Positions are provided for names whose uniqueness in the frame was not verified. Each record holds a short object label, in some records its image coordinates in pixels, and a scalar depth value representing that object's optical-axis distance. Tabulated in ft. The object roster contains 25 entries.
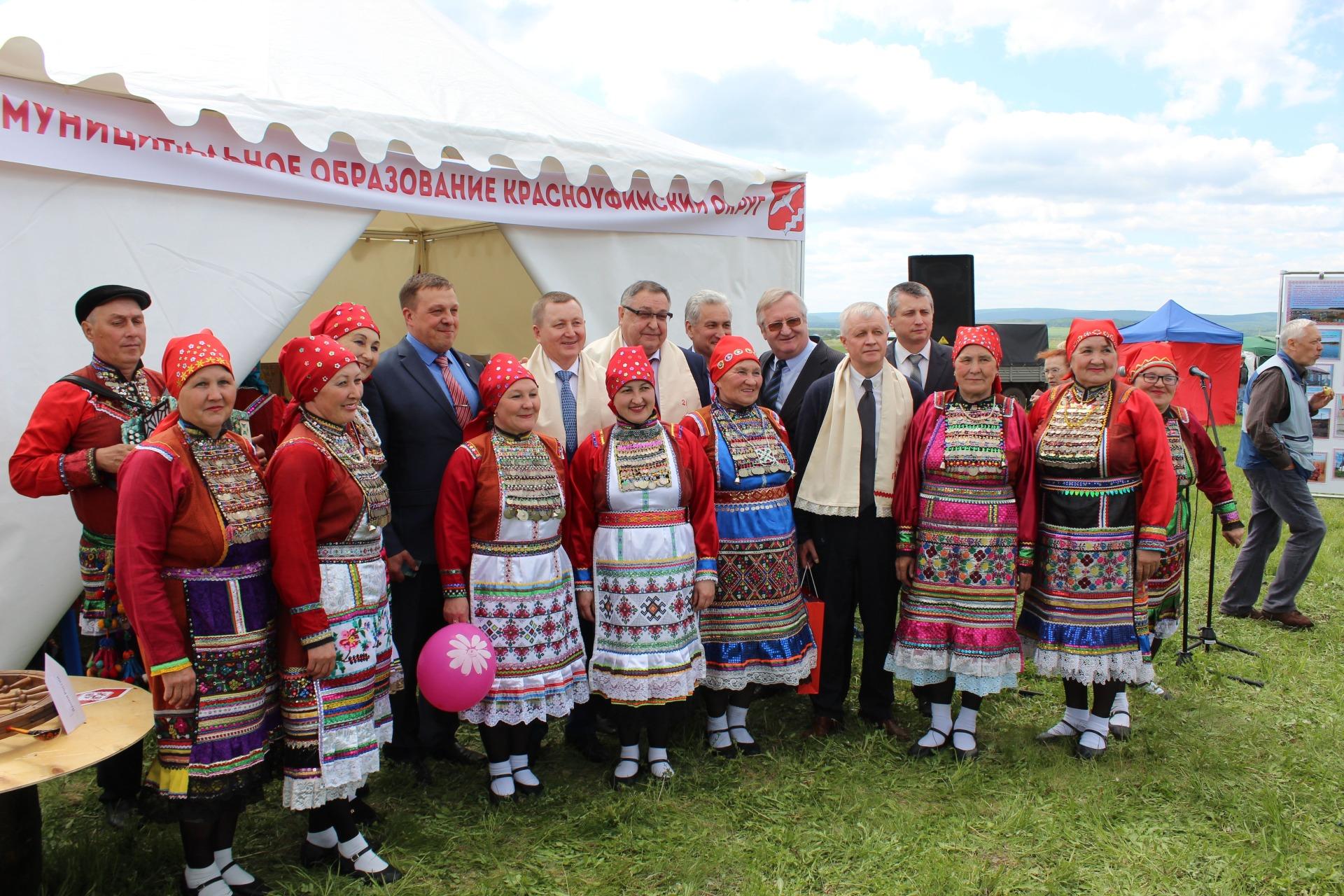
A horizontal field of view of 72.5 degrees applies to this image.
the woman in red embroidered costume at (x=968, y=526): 12.45
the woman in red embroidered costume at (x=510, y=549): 11.14
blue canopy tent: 59.57
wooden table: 7.55
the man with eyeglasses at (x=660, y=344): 13.56
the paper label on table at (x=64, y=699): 8.27
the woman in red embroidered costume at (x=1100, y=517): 12.23
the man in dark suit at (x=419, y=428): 12.12
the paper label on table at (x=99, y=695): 9.16
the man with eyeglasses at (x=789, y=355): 14.26
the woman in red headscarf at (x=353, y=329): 11.27
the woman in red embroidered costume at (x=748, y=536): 12.62
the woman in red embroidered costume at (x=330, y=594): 8.96
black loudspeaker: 27.58
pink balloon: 10.36
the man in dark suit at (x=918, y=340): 14.30
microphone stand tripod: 16.33
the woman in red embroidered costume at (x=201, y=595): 8.33
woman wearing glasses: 14.46
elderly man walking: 19.42
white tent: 11.73
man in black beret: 10.06
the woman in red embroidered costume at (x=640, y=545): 11.80
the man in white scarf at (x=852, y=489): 13.11
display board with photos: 32.24
